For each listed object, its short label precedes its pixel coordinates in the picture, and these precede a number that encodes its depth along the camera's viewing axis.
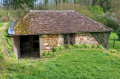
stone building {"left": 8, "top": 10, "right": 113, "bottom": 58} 10.92
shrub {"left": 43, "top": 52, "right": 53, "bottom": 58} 10.47
